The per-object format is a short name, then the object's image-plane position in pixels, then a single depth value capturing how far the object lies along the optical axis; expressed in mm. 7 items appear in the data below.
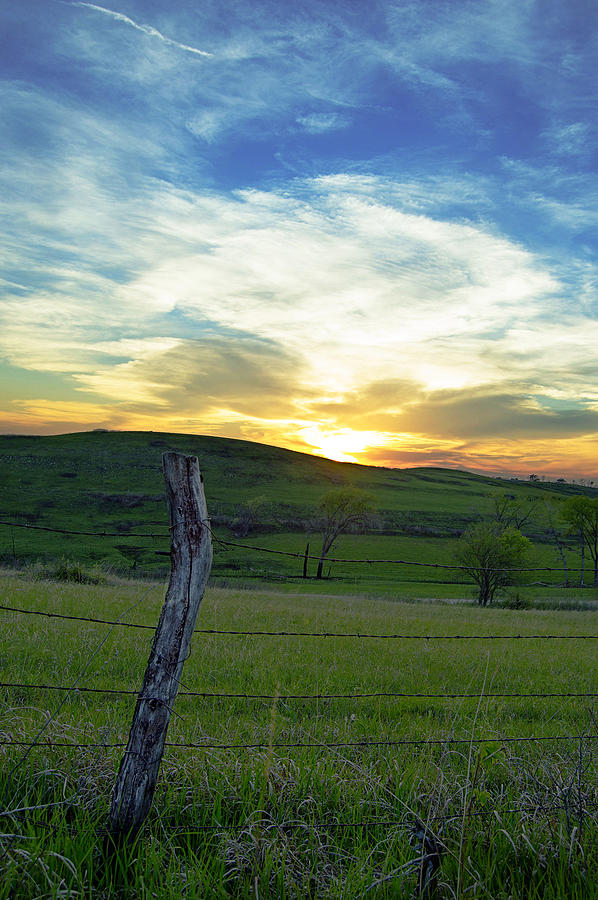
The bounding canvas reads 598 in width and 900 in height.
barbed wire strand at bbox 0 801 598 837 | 3769
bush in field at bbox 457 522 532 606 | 52750
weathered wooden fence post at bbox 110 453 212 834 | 3705
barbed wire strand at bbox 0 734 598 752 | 4163
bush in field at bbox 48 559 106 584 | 27141
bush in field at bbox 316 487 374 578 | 82812
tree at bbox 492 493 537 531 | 92000
